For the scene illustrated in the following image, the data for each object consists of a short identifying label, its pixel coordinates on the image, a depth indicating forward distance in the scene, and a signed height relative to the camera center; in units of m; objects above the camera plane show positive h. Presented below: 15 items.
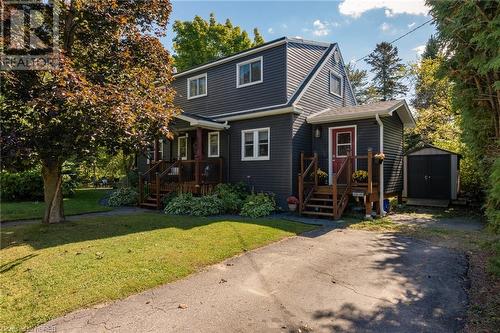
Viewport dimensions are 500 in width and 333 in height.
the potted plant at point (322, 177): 11.78 -0.50
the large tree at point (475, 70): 3.83 +1.36
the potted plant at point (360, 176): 10.92 -0.43
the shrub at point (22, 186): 14.19 -0.98
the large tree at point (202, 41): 28.42 +11.69
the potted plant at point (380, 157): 10.47 +0.25
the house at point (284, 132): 11.30 +1.33
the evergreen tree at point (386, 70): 37.78 +11.74
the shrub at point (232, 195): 11.29 -1.20
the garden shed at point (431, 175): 12.77 -0.47
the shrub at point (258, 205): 10.59 -1.48
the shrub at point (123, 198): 13.64 -1.51
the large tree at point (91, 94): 6.36 +1.60
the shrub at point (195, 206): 10.71 -1.49
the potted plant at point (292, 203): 10.96 -1.39
